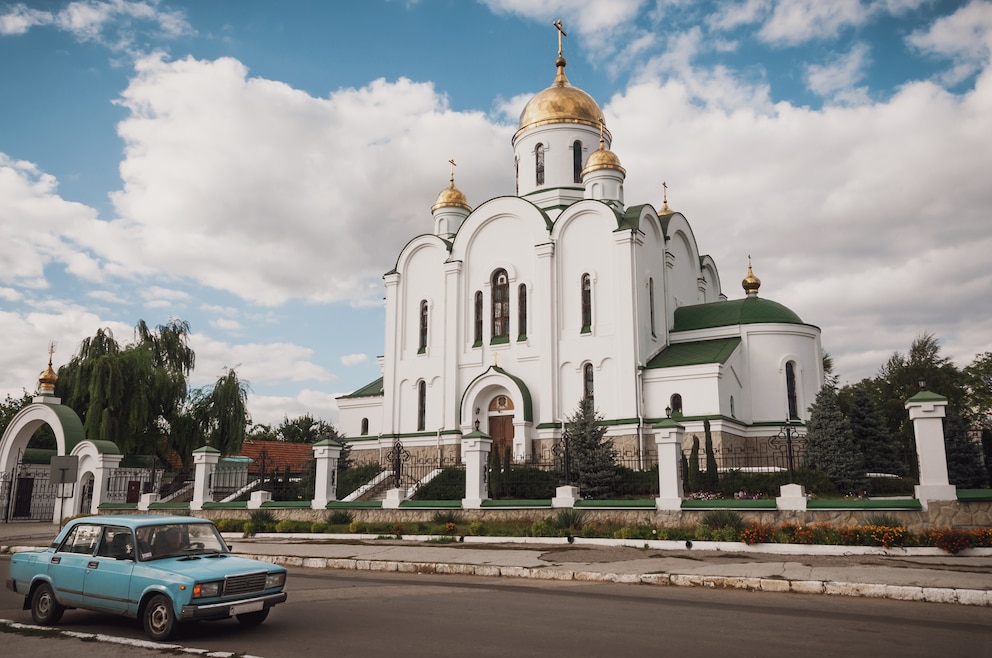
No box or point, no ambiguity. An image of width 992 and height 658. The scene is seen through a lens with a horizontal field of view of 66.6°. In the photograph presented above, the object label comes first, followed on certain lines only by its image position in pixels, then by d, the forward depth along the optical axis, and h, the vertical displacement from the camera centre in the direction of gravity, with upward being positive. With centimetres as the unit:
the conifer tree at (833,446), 1991 +108
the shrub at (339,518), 1853 -77
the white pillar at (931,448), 1259 +63
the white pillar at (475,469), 1748 +39
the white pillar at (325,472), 1931 +35
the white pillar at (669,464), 1506 +44
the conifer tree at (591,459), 1880 +68
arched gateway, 2280 +60
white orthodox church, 2467 +539
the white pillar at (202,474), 2127 +32
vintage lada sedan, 696 -86
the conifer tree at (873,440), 2347 +146
